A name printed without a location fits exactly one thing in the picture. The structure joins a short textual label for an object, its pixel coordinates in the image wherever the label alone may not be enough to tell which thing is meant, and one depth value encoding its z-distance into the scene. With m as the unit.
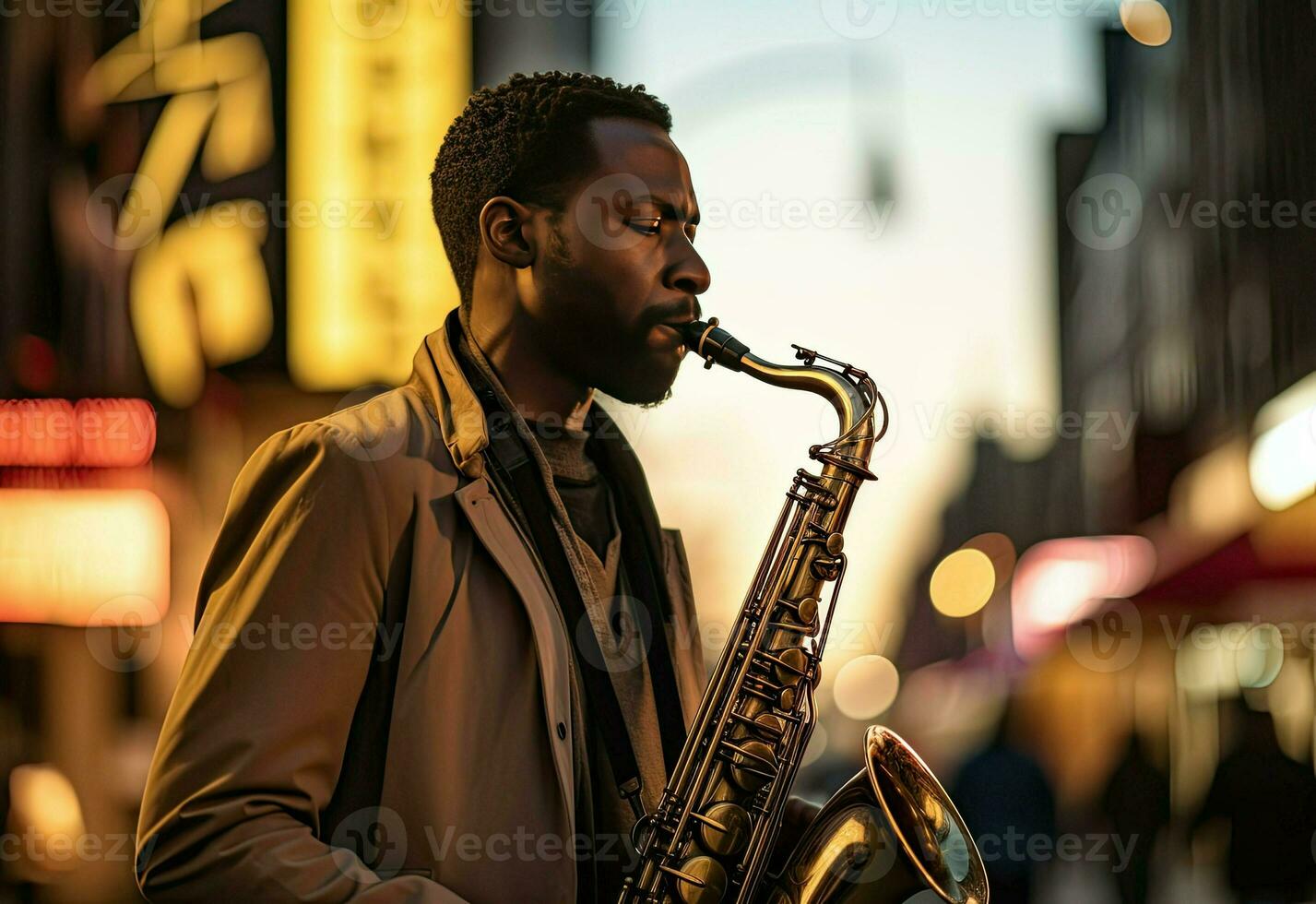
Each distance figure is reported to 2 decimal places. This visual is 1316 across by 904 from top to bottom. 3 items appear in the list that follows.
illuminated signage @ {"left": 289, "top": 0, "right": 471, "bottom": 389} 8.52
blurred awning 7.48
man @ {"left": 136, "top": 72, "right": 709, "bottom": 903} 1.98
